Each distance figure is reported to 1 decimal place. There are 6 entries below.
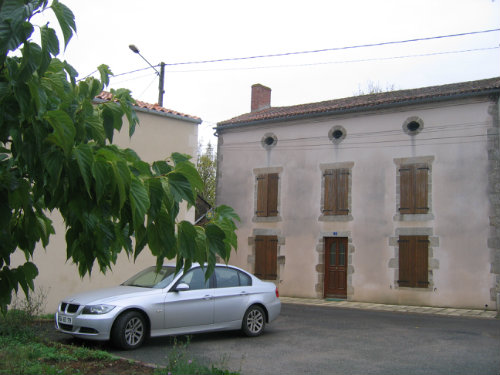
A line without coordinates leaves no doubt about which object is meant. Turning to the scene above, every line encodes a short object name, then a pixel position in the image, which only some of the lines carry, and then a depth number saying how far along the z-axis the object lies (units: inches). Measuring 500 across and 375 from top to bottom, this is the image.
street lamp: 737.8
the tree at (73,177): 65.4
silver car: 323.0
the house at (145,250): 468.1
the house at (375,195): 652.1
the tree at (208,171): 1453.0
